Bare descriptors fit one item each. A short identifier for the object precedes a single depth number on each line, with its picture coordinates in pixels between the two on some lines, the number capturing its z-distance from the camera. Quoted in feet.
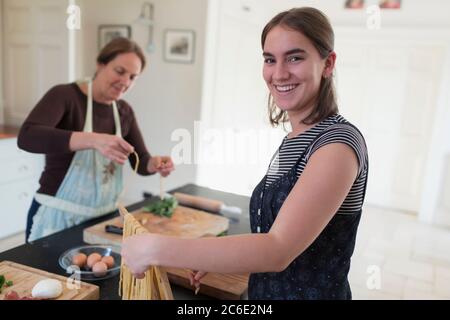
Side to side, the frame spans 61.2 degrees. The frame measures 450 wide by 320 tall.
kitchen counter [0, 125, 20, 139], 7.48
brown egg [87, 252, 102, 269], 2.94
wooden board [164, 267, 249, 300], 2.82
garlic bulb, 2.40
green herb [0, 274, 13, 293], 2.52
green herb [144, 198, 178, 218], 4.27
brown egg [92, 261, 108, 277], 2.82
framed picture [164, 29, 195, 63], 9.07
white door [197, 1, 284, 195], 9.27
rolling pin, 4.67
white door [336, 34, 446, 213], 11.45
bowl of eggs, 2.83
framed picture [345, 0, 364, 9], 11.28
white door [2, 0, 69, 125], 7.94
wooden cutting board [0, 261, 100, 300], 2.50
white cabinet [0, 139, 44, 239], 7.51
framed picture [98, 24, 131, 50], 9.80
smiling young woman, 1.69
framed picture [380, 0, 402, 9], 10.90
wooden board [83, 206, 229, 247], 3.56
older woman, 3.96
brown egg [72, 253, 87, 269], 2.96
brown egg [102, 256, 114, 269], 2.95
